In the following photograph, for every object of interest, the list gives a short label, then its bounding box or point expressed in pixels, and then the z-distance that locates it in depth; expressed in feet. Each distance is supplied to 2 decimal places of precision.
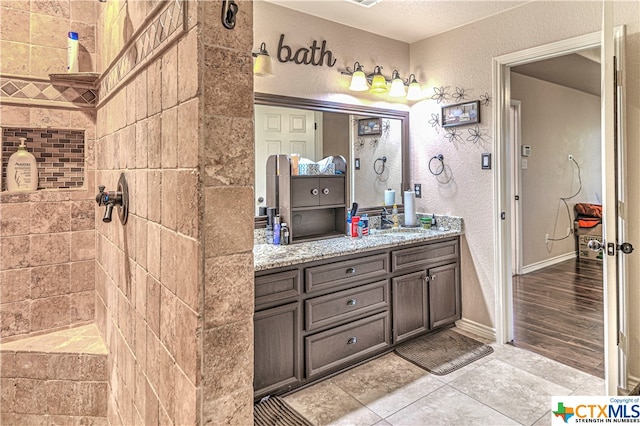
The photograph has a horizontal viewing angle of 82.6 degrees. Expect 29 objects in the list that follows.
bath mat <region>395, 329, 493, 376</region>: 8.25
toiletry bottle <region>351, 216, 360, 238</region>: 9.19
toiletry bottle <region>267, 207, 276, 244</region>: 8.51
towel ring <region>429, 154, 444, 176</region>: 10.65
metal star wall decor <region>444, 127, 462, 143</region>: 10.21
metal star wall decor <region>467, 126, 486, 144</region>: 9.64
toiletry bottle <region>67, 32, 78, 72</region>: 6.23
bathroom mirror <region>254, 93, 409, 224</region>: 8.55
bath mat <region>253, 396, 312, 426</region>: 6.33
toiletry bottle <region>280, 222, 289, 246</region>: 8.33
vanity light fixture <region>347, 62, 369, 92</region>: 9.77
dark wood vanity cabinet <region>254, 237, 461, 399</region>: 6.79
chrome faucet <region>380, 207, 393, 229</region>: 10.82
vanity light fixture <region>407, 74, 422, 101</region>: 10.86
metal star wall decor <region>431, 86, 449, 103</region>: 10.48
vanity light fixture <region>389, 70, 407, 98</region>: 10.51
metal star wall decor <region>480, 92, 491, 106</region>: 9.50
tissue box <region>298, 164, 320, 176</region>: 8.60
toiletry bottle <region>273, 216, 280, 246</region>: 8.33
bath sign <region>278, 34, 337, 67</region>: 8.69
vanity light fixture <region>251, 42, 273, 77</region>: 8.00
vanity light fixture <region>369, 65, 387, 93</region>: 10.01
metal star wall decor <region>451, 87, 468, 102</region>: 10.02
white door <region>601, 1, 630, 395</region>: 5.82
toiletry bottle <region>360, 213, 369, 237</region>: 9.47
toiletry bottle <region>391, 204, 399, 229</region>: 10.77
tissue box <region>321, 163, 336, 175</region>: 8.98
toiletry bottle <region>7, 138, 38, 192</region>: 6.01
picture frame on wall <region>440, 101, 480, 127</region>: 9.71
